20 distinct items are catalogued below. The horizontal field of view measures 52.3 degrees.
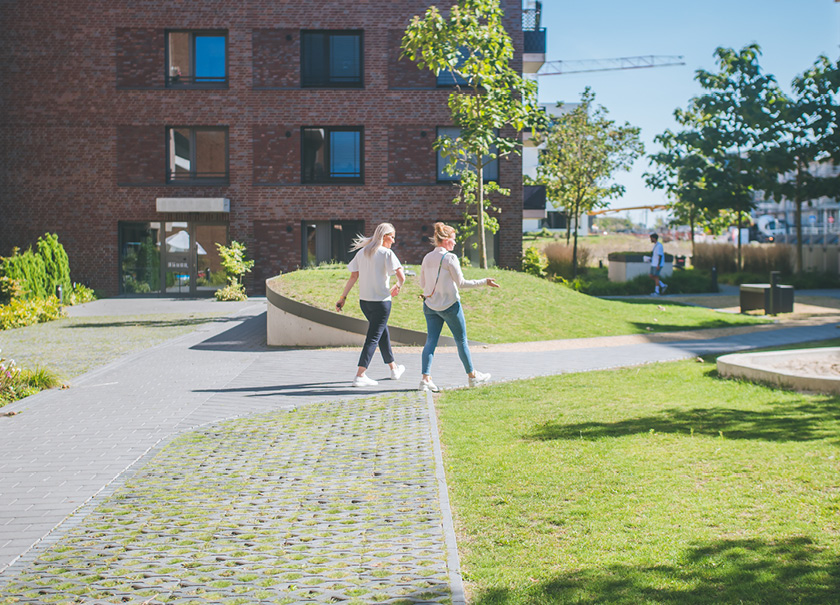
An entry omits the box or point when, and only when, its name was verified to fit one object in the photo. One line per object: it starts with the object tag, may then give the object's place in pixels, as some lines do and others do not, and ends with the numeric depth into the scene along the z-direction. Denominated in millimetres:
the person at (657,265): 26569
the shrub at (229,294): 27875
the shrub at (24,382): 9713
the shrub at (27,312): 19016
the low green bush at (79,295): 26278
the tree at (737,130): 31078
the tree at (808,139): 31375
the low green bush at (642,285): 28016
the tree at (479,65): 21000
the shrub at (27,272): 22297
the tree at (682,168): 30953
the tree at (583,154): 37562
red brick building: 30125
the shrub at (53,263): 24453
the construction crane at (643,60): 136775
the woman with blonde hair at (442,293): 9781
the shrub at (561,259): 32438
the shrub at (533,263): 30406
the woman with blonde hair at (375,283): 10062
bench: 20625
